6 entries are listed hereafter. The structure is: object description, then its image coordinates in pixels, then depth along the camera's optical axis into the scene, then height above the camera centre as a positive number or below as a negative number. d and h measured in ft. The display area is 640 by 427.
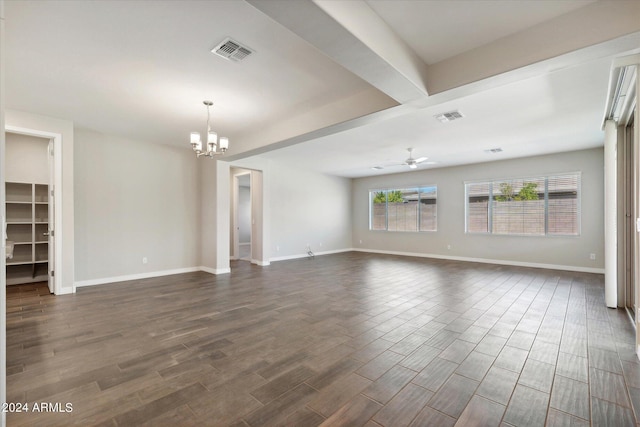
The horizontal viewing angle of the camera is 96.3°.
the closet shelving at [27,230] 17.33 -1.11
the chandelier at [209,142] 12.88 +3.28
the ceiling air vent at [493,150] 20.65 +4.55
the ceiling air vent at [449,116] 13.46 +4.66
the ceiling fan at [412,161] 20.01 +3.59
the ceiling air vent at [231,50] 8.25 +4.86
